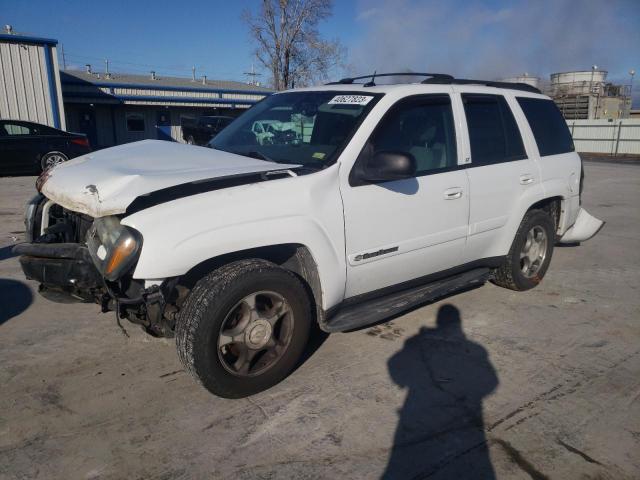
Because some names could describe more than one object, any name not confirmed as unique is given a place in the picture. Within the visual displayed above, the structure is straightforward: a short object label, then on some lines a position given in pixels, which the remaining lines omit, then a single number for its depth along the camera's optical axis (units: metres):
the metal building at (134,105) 27.97
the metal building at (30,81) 18.09
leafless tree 36.22
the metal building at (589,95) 35.81
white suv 2.74
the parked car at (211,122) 22.40
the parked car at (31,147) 12.84
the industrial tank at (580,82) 37.84
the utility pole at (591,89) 35.41
